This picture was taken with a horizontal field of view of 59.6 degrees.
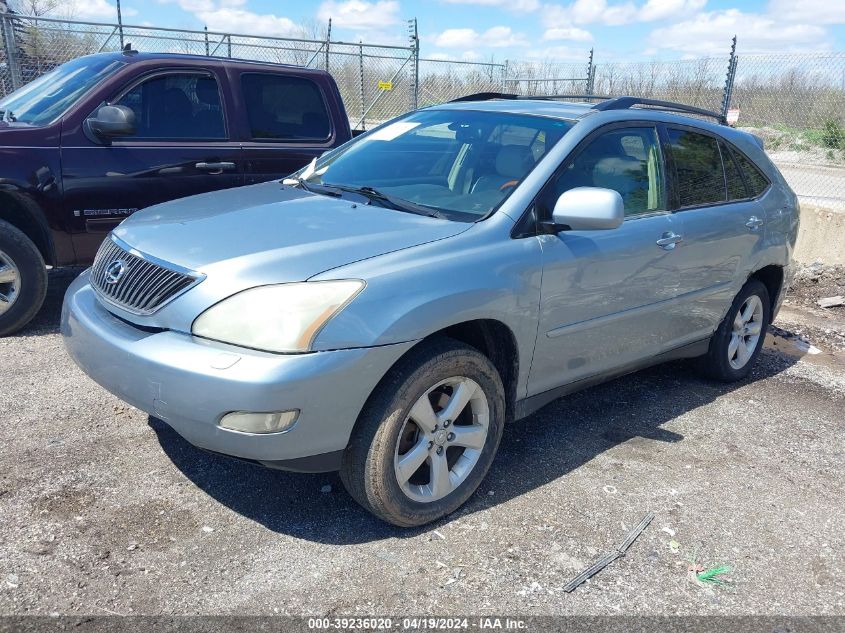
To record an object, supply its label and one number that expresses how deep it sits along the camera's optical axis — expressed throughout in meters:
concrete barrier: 8.28
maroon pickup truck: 5.00
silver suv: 2.63
